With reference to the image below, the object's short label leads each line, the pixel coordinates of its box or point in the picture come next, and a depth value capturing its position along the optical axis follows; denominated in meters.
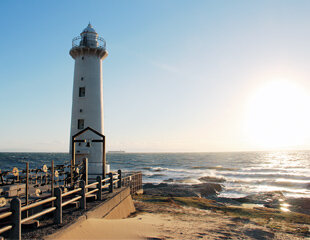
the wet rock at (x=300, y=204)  21.97
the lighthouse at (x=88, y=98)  19.98
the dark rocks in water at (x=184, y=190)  26.25
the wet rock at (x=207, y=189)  28.70
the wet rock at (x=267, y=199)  23.96
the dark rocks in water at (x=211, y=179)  41.85
